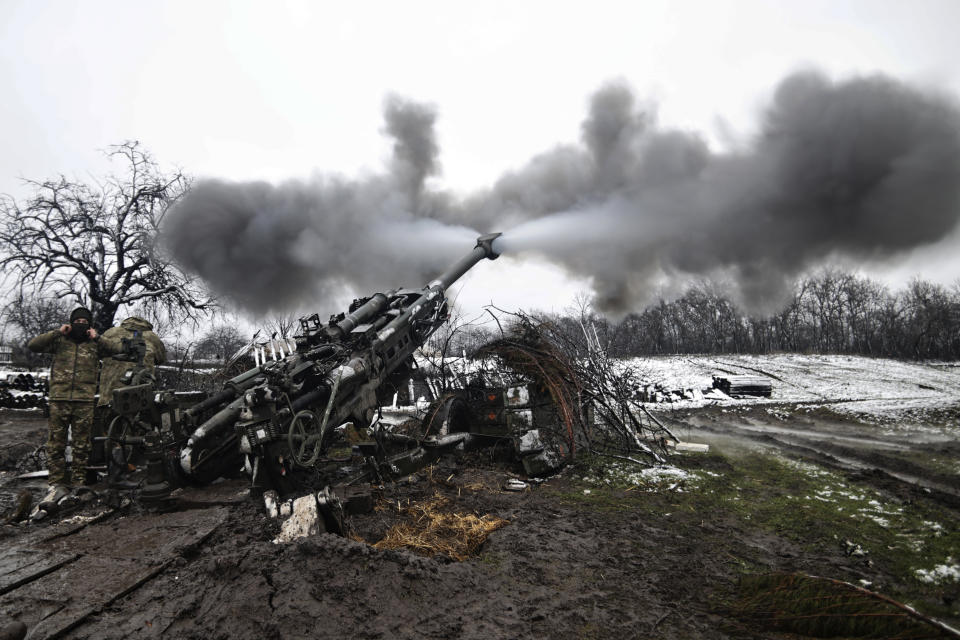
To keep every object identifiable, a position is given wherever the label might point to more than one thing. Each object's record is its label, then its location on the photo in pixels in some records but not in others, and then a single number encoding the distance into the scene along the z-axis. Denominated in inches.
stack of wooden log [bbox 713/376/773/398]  662.5
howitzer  197.2
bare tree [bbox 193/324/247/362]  979.1
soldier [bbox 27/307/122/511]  218.4
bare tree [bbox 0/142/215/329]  649.6
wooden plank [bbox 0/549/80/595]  126.6
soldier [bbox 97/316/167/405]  277.3
